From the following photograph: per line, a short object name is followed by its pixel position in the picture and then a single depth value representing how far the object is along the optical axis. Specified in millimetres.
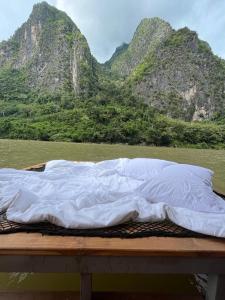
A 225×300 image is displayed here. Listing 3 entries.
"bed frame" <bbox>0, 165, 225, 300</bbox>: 1006
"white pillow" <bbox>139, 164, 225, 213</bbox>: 1527
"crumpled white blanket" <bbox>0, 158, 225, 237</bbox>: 1216
